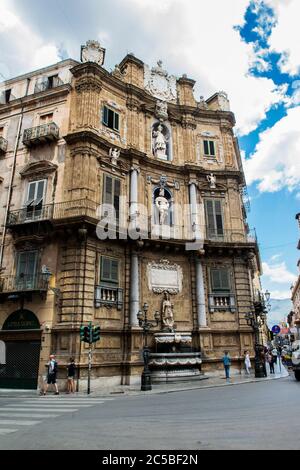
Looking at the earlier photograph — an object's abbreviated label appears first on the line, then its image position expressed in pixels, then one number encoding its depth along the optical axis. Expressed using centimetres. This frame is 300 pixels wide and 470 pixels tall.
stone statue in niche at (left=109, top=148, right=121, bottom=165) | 2172
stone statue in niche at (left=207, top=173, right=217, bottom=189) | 2491
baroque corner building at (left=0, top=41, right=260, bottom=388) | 1784
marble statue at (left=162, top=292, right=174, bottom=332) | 2000
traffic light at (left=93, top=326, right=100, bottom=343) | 1525
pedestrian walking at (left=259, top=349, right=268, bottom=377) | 1998
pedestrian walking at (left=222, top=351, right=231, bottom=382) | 1875
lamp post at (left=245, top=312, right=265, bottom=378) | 1928
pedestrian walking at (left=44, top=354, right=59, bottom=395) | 1515
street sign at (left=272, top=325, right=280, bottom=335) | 2303
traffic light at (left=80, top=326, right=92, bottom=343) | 1511
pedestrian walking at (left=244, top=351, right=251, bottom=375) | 2039
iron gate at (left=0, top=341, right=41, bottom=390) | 1700
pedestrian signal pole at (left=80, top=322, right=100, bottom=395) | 1511
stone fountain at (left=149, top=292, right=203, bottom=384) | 1789
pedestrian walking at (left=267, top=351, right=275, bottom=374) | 2238
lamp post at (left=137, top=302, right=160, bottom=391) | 1537
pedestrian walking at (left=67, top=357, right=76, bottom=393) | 1537
